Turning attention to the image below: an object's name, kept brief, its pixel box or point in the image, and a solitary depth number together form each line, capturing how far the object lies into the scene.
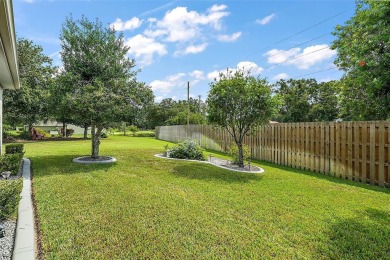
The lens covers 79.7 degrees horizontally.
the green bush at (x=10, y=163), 6.86
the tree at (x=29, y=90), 18.08
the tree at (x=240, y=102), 8.27
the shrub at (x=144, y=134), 38.06
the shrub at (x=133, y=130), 41.47
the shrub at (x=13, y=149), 9.24
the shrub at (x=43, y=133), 27.84
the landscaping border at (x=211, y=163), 8.40
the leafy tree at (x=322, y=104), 30.38
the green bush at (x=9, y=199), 3.65
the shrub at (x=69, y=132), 33.11
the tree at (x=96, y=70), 9.09
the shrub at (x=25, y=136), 24.69
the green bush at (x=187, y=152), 11.20
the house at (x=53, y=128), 45.12
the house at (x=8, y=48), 3.06
